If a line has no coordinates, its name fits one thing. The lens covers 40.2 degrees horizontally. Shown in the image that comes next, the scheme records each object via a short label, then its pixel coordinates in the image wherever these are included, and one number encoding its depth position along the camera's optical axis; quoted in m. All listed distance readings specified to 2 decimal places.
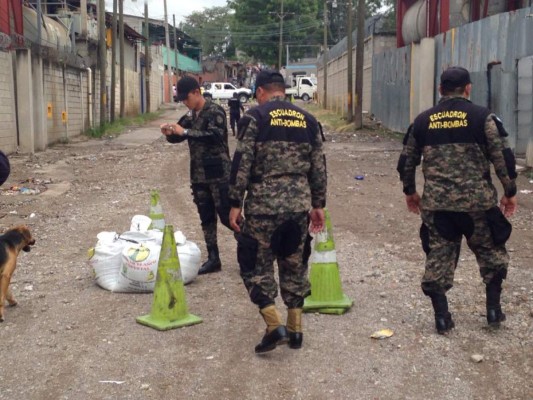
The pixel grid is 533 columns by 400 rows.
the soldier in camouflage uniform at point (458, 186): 4.73
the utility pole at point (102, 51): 26.03
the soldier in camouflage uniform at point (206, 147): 6.48
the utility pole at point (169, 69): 53.25
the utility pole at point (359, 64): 23.94
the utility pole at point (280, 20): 63.21
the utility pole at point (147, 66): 40.94
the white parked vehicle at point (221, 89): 55.25
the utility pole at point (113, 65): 29.91
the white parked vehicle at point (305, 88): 60.34
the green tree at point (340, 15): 74.51
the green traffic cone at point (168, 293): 5.23
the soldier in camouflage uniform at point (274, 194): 4.54
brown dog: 5.45
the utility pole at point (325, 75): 42.38
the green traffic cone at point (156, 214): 7.55
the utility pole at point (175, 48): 61.69
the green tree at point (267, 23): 67.12
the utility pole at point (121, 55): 31.59
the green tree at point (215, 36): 92.31
